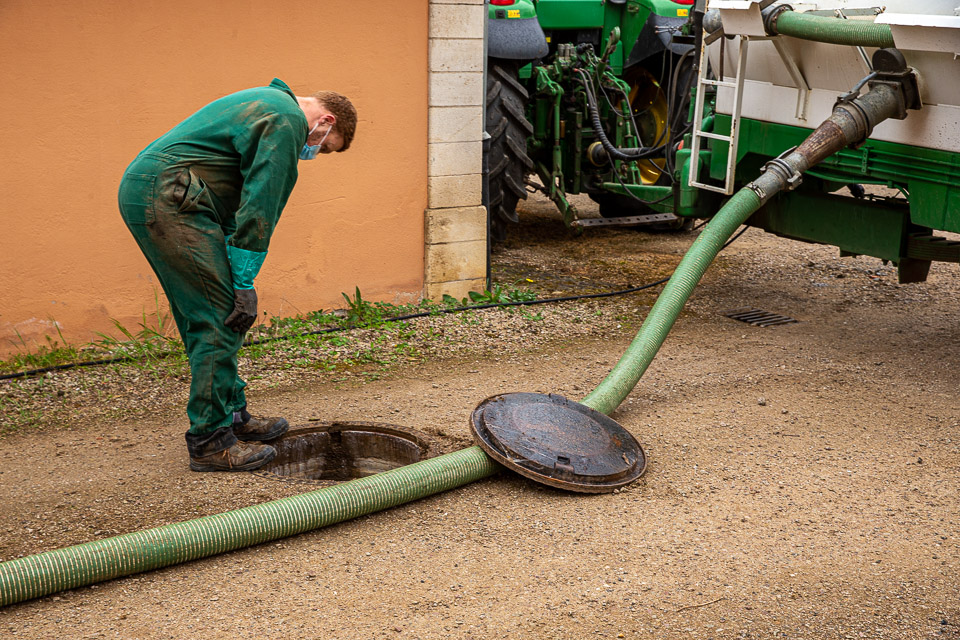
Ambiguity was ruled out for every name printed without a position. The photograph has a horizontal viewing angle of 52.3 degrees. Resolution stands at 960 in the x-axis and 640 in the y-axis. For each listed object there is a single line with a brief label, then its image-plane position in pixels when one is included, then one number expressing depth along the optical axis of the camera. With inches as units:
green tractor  301.7
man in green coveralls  145.4
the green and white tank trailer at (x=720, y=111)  191.3
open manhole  175.0
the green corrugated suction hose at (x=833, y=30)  185.9
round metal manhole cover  150.7
